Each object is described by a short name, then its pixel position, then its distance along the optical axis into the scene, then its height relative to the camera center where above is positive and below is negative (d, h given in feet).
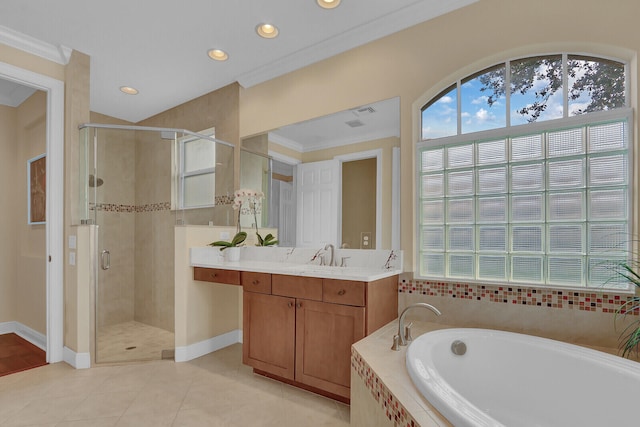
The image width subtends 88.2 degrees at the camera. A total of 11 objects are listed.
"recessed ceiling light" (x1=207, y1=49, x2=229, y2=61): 9.18 +4.44
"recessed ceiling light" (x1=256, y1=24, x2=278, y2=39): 8.11 +4.53
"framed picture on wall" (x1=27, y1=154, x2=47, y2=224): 10.21 +0.69
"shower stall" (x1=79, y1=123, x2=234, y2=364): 9.18 -0.02
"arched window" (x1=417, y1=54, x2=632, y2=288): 5.82 +0.76
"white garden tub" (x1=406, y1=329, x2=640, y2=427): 4.25 -2.40
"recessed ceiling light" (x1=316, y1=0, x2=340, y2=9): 7.18 +4.58
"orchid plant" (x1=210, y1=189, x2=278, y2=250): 9.68 +0.10
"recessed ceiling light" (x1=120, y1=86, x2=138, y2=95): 11.30 +4.20
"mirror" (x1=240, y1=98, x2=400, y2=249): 7.78 +0.86
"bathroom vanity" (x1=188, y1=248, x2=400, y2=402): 6.41 -2.19
